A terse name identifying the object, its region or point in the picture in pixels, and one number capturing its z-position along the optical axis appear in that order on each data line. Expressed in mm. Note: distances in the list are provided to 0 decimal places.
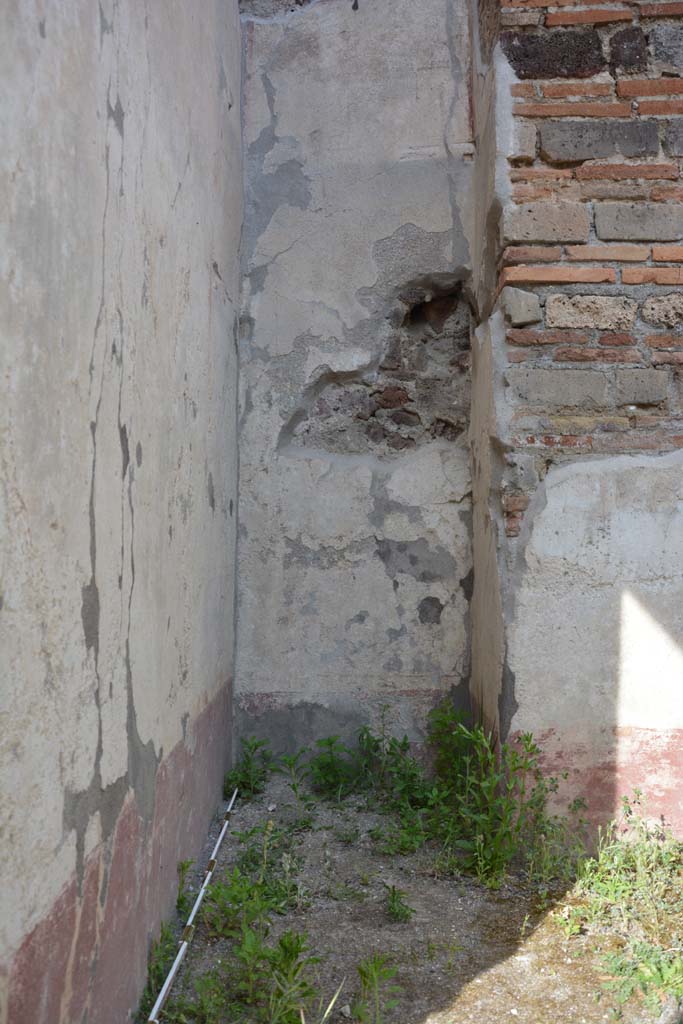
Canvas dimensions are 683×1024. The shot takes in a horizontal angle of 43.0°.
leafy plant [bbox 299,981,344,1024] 1794
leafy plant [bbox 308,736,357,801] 3295
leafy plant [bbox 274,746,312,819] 3160
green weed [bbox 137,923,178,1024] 1905
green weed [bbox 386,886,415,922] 2408
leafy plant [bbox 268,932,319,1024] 1854
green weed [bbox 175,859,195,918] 2309
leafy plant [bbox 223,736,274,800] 3285
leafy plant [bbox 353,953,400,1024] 1896
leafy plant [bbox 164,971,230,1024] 1865
